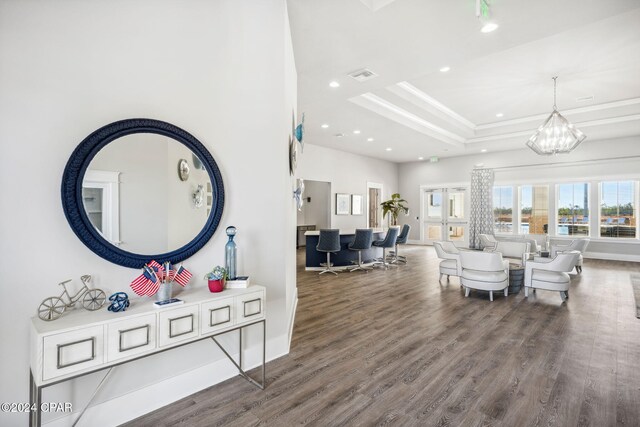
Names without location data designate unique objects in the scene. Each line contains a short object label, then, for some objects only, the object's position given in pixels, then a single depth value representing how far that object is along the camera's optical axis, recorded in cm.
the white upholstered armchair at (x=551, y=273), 452
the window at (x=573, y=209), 880
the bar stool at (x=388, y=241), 701
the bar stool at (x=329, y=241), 618
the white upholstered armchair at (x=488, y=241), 746
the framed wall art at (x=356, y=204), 1066
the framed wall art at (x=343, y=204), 1003
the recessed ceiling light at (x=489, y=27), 307
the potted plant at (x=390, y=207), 920
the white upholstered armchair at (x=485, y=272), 461
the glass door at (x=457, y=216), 1108
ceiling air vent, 420
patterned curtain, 1029
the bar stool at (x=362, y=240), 654
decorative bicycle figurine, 169
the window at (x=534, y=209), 942
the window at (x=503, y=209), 1008
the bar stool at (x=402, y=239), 783
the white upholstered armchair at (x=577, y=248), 645
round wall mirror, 187
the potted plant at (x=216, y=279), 218
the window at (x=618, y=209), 820
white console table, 150
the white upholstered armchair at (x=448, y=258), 557
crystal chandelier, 559
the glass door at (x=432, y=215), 1169
